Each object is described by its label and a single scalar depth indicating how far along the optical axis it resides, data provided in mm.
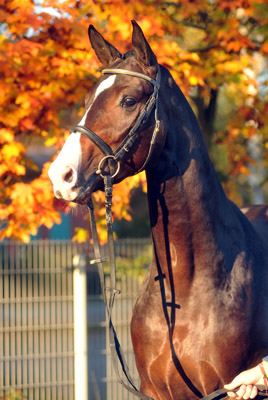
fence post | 12445
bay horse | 5672
